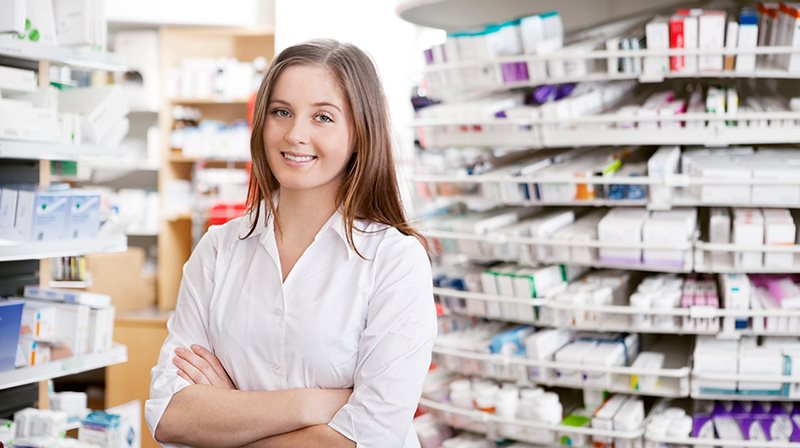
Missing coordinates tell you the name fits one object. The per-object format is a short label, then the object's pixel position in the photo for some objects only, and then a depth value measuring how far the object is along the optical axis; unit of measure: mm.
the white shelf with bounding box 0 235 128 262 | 2963
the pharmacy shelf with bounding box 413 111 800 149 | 2988
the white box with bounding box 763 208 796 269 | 2969
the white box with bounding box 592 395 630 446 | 3082
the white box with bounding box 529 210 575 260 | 3195
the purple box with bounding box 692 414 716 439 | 3072
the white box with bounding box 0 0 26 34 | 2855
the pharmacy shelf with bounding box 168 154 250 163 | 6816
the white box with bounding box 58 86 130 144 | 3314
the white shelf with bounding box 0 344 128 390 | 3008
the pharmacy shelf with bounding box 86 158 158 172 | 7016
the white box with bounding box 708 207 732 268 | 3031
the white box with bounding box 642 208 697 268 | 3008
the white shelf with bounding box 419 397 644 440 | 3057
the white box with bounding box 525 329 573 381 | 3191
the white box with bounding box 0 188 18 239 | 3072
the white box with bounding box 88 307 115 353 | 3289
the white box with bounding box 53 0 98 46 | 3189
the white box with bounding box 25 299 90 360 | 3219
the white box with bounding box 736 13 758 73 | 2947
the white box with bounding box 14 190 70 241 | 3070
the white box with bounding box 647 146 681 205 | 3031
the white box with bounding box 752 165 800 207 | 2941
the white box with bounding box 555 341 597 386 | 3161
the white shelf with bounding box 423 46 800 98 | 2986
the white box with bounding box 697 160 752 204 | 2955
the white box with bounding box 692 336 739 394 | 3023
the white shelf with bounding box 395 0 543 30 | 3829
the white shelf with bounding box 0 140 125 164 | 2955
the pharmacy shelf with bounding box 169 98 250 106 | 6844
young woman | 1874
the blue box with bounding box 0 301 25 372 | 2957
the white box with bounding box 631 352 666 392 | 3104
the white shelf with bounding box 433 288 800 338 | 2959
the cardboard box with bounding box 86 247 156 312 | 6426
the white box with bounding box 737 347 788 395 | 2998
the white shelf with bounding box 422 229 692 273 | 3025
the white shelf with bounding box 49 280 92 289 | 3980
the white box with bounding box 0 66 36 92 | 3018
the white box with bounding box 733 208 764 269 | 2988
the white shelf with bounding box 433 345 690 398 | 3039
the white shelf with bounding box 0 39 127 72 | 2959
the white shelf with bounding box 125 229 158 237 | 6980
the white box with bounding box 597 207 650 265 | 3055
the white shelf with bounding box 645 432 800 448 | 2988
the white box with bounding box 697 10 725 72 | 2959
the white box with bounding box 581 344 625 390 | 3113
